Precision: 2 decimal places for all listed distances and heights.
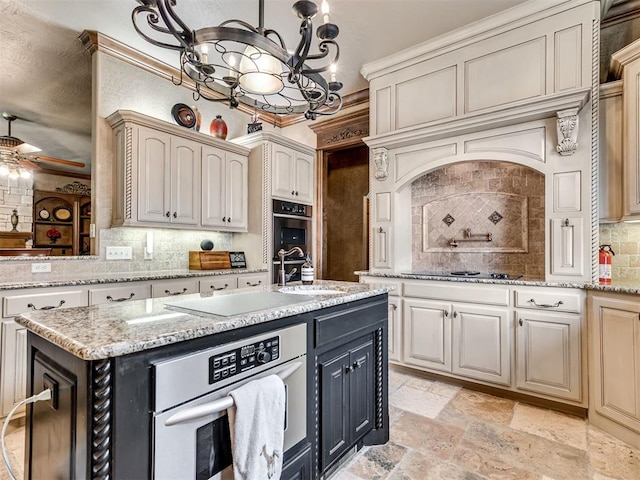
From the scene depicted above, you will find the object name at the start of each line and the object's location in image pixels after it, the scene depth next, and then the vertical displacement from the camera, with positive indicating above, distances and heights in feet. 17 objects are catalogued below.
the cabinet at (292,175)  13.30 +2.82
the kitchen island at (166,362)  2.88 -1.40
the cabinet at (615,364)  6.74 -2.62
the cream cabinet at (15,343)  7.41 -2.26
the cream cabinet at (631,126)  7.48 +2.64
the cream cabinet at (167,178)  10.22 +2.07
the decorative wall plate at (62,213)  16.71 +1.45
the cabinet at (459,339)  8.93 -2.78
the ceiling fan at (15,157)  12.69 +3.49
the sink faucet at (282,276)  6.92 -0.72
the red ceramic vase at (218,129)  13.05 +4.44
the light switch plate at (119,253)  10.42 -0.35
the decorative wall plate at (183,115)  12.07 +4.63
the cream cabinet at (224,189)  12.02 +1.99
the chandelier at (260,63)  4.69 +3.00
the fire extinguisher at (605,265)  8.00 -0.57
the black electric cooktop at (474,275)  9.95 -1.04
